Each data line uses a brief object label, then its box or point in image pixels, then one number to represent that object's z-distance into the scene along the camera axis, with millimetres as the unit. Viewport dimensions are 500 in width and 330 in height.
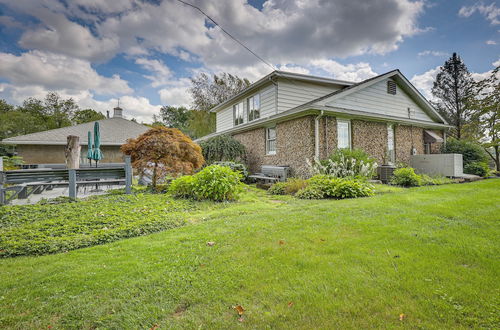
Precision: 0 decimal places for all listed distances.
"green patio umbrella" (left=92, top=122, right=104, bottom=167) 8445
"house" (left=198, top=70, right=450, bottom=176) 10062
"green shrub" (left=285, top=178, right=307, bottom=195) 8031
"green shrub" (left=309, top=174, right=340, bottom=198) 6809
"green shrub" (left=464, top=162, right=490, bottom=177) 12031
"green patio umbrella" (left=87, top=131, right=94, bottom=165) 8703
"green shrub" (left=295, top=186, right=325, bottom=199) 6805
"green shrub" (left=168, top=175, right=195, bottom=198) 6906
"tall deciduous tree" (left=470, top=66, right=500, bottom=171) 7863
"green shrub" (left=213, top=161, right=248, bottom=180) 11688
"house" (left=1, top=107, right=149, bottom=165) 15938
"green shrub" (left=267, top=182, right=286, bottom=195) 8336
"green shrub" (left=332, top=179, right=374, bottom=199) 6645
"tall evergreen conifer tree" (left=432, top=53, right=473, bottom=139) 21141
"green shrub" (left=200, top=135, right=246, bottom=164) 13609
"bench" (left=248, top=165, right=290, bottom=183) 10211
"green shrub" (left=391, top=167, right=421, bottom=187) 8680
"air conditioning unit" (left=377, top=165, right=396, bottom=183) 9781
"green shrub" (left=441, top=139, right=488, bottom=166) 12898
